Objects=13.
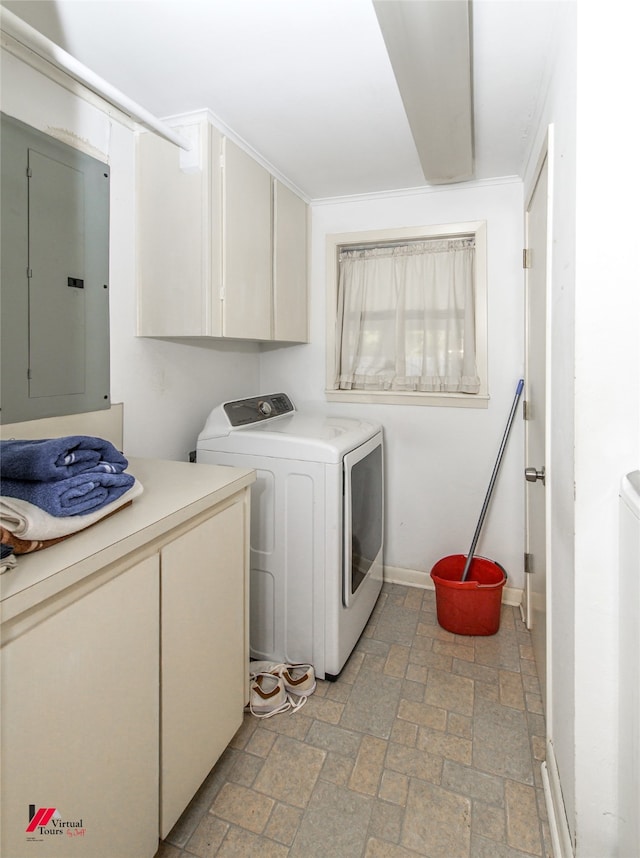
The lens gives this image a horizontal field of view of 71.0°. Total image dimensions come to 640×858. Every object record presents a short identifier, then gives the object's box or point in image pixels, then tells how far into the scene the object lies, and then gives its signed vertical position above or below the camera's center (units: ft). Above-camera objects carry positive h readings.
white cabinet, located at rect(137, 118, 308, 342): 5.91 +2.51
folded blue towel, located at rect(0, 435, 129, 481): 3.07 -0.26
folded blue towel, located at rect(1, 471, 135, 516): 3.01 -0.49
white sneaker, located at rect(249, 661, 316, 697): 5.99 -3.48
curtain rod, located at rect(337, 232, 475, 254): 8.27 +3.49
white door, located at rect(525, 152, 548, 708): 5.54 +0.13
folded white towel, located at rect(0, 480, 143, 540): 2.72 -0.64
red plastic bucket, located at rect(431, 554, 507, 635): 7.14 -2.93
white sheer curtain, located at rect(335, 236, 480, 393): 8.27 +2.03
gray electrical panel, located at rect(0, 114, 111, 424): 4.50 +1.59
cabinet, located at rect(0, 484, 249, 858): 2.53 -1.93
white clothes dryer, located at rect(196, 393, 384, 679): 6.12 -1.54
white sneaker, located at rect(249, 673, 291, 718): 5.69 -3.55
